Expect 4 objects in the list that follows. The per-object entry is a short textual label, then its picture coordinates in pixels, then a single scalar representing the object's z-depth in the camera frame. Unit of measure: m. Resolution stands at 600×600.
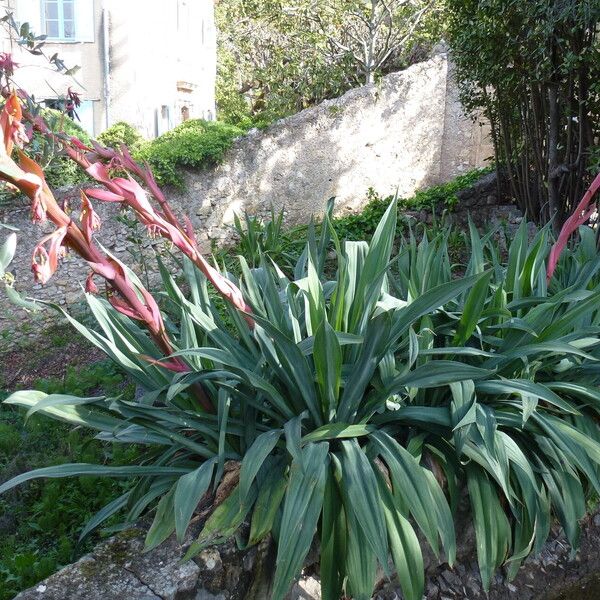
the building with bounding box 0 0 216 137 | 14.19
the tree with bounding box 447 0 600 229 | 6.11
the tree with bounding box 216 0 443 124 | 11.57
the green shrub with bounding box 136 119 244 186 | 9.05
